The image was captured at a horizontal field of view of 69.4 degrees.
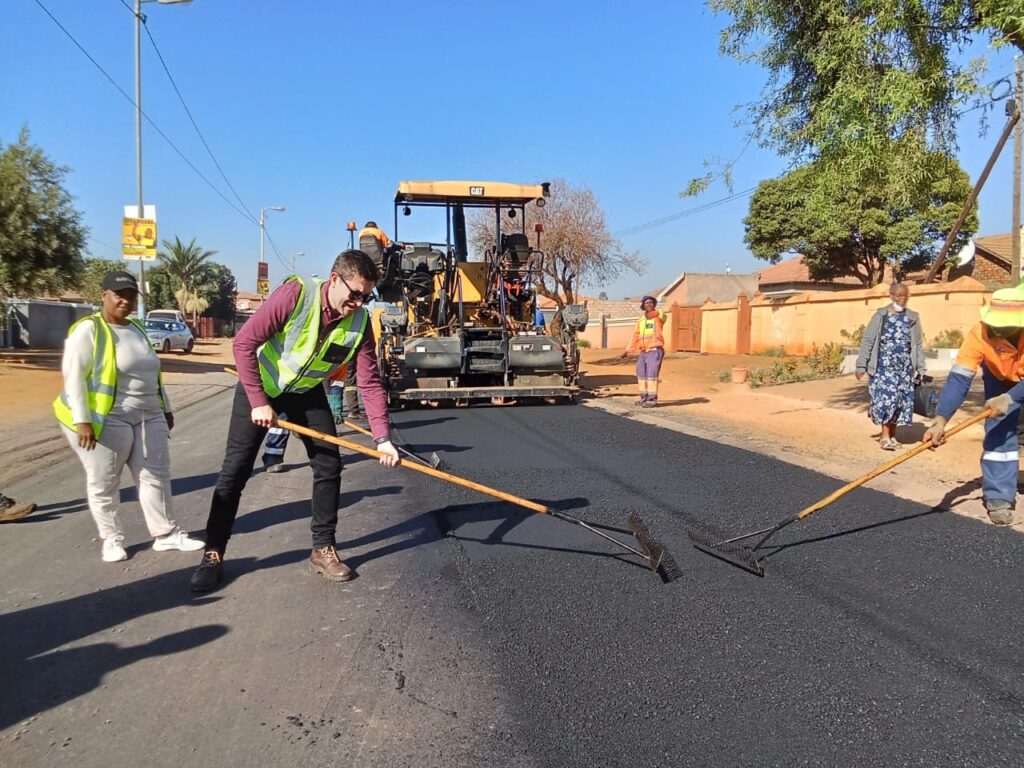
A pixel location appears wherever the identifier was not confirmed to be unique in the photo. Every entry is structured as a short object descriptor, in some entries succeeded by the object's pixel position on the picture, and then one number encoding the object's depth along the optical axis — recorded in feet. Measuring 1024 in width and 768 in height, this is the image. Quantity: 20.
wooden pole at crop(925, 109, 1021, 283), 43.90
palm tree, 151.84
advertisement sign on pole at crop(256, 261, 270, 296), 98.02
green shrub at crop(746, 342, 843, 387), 50.02
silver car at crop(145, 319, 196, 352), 92.22
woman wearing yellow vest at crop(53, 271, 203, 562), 13.02
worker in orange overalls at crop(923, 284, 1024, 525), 14.96
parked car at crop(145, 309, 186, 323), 103.81
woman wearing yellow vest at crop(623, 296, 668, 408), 38.22
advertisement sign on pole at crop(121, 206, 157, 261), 46.14
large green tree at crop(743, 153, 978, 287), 85.87
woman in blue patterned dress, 23.66
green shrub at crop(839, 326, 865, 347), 56.63
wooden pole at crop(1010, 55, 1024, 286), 52.83
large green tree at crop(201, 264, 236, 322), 163.00
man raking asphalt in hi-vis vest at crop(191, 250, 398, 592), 12.01
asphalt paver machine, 36.24
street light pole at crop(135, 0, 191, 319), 53.57
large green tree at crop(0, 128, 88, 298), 55.83
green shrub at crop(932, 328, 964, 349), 49.35
